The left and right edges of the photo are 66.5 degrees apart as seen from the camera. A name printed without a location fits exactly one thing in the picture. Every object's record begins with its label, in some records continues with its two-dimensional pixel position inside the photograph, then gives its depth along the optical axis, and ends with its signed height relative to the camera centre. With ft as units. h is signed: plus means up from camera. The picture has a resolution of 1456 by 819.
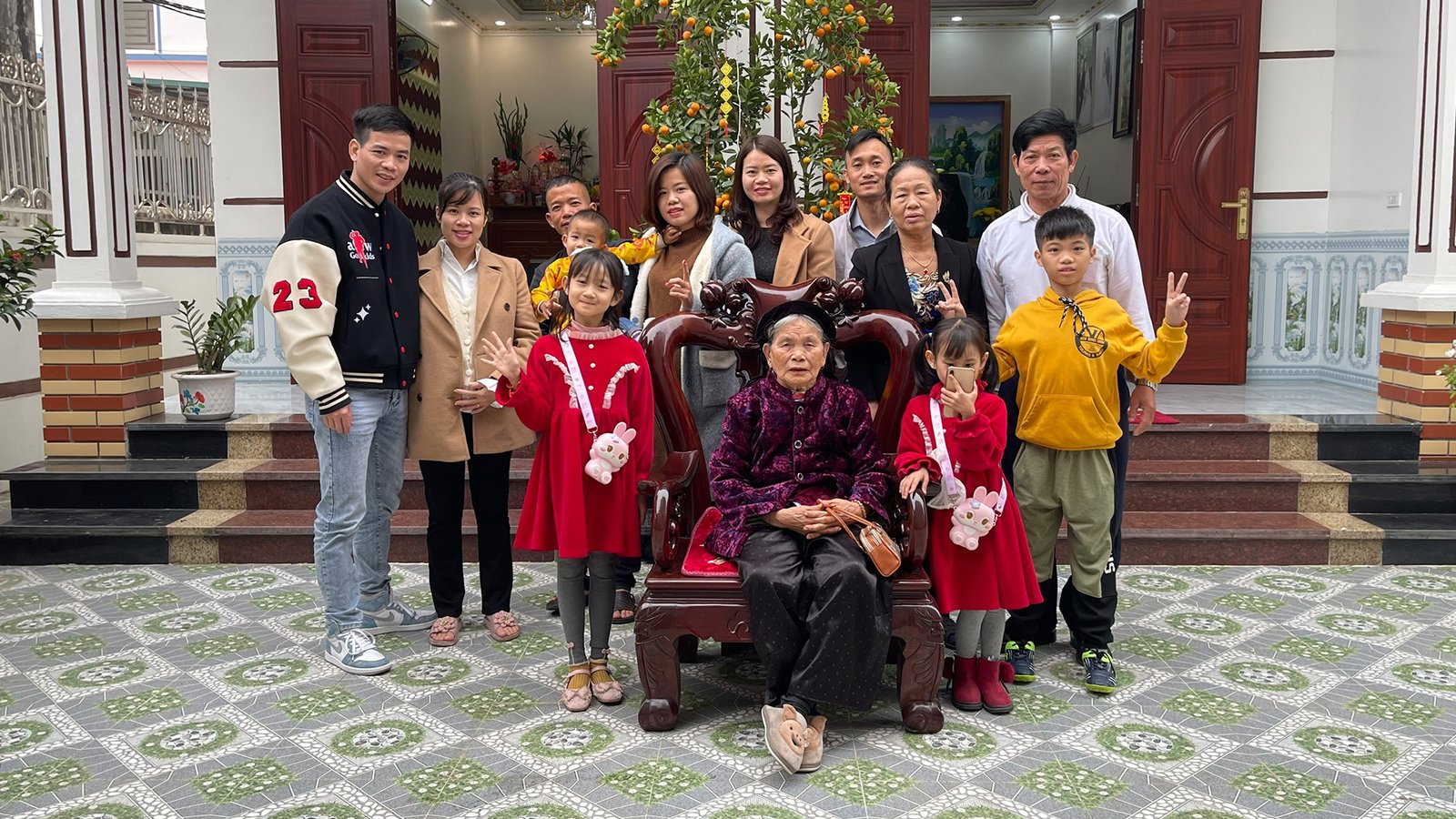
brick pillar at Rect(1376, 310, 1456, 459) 15.44 -1.27
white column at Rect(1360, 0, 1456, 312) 15.55 +1.57
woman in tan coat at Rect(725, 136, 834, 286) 10.84 +0.68
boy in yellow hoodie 9.77 -0.93
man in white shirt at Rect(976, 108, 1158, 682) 10.33 +0.23
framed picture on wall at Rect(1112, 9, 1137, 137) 27.53 +5.38
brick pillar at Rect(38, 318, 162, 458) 16.06 -1.37
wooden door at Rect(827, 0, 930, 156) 19.39 +3.97
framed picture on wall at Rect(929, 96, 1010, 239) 35.63 +4.67
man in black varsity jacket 10.11 -0.39
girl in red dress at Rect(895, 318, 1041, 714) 9.27 -1.74
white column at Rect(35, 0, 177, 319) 15.83 +1.88
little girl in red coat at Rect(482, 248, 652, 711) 9.78 -1.34
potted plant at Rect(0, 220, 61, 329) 13.55 +0.26
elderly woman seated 8.77 -1.99
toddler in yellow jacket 11.47 +0.44
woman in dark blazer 10.20 +0.18
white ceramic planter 16.38 -1.53
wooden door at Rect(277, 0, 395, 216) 21.04 +4.13
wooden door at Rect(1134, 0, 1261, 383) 20.49 +2.40
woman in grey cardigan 10.84 +0.28
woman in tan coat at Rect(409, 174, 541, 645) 11.20 -1.12
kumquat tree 14.05 +2.76
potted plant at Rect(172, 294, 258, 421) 16.39 -1.23
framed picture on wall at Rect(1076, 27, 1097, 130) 31.65 +6.22
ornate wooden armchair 9.20 -2.03
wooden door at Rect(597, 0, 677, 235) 18.67 +2.90
